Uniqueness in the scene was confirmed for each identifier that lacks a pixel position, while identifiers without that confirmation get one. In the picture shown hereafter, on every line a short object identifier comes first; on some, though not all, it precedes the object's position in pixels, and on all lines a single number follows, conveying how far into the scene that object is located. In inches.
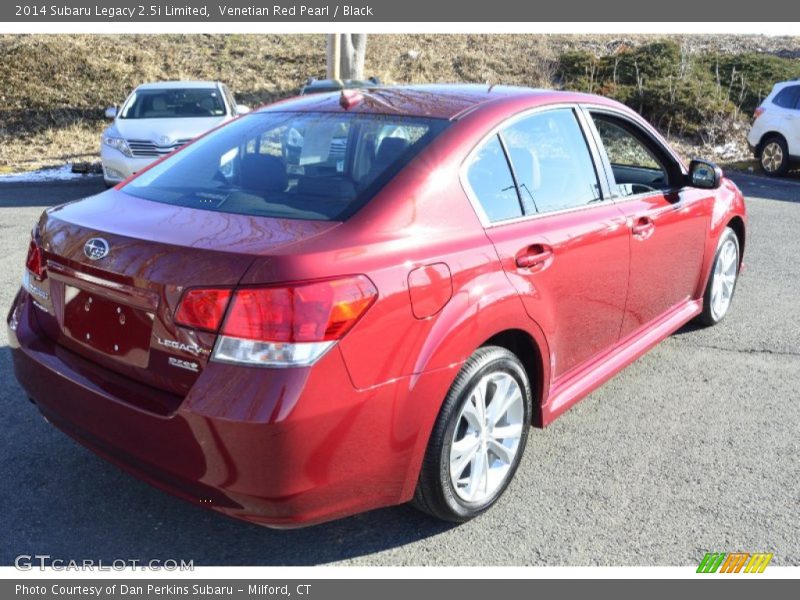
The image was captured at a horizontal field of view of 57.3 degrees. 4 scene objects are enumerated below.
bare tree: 679.1
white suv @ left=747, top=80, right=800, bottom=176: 516.7
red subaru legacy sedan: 88.7
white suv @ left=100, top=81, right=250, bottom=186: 388.2
